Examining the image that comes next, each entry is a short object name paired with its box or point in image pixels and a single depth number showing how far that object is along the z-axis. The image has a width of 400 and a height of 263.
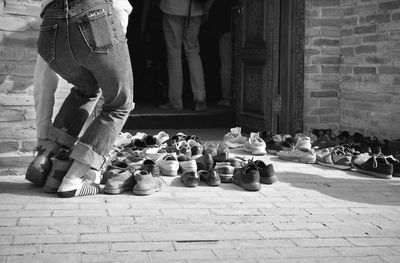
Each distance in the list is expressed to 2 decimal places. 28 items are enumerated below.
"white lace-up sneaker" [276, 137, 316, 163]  6.06
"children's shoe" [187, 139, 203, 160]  5.71
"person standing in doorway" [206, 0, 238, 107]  9.14
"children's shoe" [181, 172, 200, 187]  4.89
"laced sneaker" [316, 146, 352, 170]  5.82
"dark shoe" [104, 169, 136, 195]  4.54
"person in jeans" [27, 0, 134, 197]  3.99
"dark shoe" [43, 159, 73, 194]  4.46
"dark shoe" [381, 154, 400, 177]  5.54
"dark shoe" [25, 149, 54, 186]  4.57
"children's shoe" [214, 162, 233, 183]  5.09
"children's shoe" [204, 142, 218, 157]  5.70
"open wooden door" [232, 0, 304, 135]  7.18
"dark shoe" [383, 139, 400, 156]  6.20
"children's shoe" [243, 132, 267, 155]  6.43
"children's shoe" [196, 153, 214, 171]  5.36
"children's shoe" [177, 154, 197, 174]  5.25
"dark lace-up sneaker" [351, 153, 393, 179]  5.46
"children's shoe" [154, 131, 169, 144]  6.26
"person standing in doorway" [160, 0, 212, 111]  8.13
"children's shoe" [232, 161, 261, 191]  4.84
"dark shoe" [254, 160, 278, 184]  5.06
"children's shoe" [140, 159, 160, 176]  5.02
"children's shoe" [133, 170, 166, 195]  4.55
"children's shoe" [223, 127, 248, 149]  6.76
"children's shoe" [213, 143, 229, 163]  5.58
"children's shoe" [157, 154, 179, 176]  5.21
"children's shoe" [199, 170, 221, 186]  4.95
